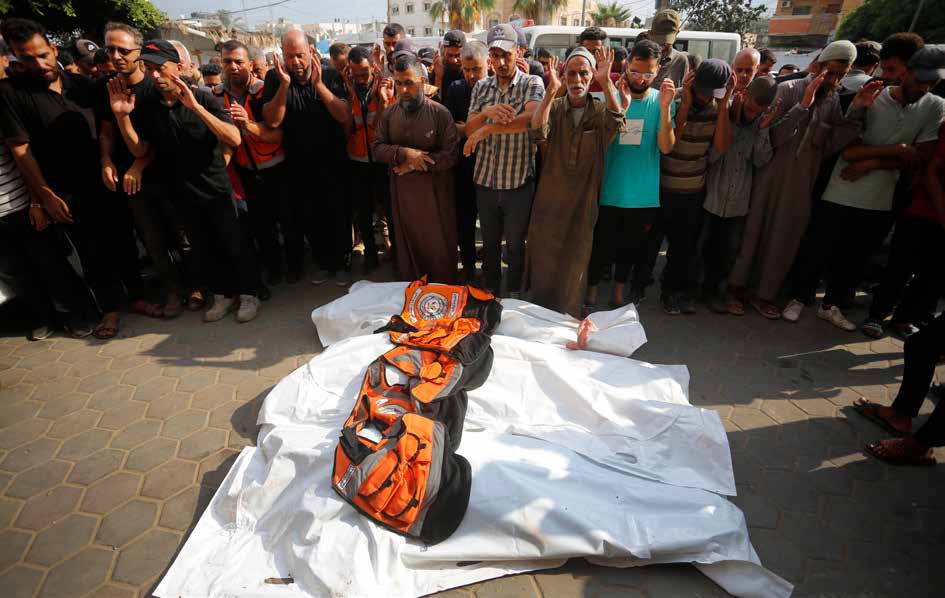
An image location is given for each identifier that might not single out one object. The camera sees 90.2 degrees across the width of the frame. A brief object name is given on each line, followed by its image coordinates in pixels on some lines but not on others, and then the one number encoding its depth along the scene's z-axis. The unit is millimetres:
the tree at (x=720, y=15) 27047
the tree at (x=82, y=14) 13631
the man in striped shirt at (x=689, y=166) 3275
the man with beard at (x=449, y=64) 4520
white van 10874
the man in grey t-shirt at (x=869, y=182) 3277
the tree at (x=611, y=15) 33750
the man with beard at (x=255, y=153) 3877
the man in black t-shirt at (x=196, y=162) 3434
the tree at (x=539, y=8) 29422
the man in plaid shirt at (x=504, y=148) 3361
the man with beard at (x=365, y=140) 4154
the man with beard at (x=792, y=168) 3381
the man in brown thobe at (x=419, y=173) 3604
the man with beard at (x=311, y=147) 3848
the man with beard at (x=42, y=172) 3336
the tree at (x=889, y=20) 17109
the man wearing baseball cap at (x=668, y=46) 3949
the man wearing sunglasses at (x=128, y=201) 3459
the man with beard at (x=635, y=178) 3227
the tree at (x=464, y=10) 29484
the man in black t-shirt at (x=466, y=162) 3633
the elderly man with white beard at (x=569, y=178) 3170
